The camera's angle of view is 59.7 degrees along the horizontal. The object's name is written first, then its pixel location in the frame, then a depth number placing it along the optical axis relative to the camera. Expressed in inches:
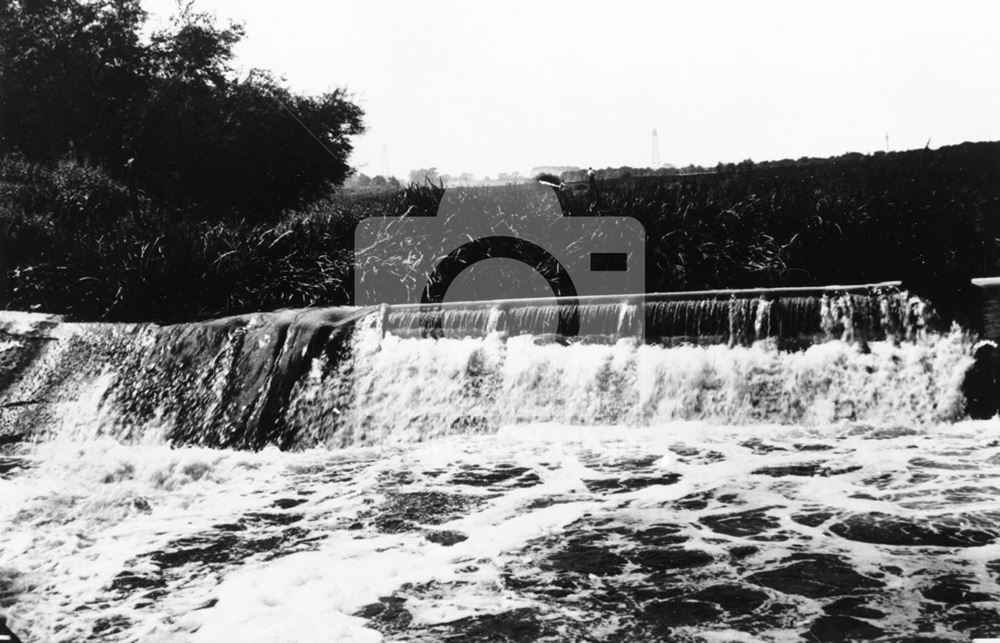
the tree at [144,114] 545.0
